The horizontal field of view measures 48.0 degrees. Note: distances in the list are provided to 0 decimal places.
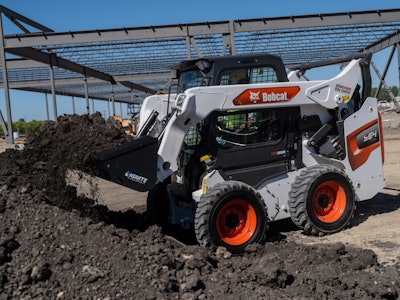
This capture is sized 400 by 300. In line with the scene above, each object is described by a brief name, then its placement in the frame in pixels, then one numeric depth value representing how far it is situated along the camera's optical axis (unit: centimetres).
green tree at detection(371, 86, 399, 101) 8596
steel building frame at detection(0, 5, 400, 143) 1416
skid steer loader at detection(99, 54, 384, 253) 514
